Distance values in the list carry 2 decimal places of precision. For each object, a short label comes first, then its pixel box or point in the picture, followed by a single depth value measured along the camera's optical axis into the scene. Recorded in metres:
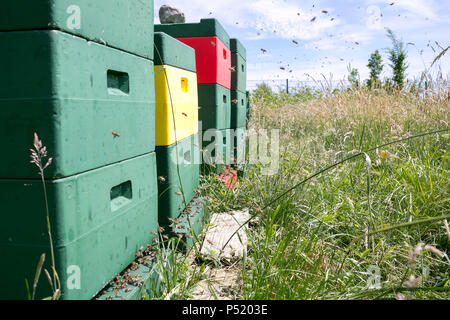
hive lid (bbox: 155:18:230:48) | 2.95
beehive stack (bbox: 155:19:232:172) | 2.97
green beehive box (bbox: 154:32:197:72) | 1.95
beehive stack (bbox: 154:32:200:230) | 1.97
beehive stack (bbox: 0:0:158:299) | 1.09
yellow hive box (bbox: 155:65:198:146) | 1.97
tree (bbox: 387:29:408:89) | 17.22
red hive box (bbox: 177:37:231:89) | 2.98
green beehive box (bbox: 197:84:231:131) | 3.02
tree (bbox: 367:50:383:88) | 22.16
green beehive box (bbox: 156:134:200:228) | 2.01
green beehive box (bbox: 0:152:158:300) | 1.13
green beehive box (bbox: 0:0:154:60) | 1.08
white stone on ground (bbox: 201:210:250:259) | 2.03
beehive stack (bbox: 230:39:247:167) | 3.84
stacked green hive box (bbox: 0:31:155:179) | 1.08
